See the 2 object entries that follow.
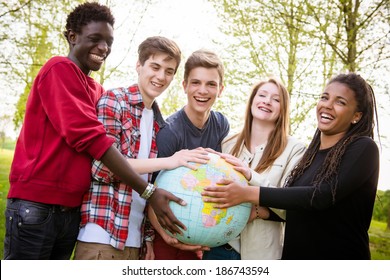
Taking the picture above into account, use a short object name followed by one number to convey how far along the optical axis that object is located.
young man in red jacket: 3.21
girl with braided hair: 3.36
